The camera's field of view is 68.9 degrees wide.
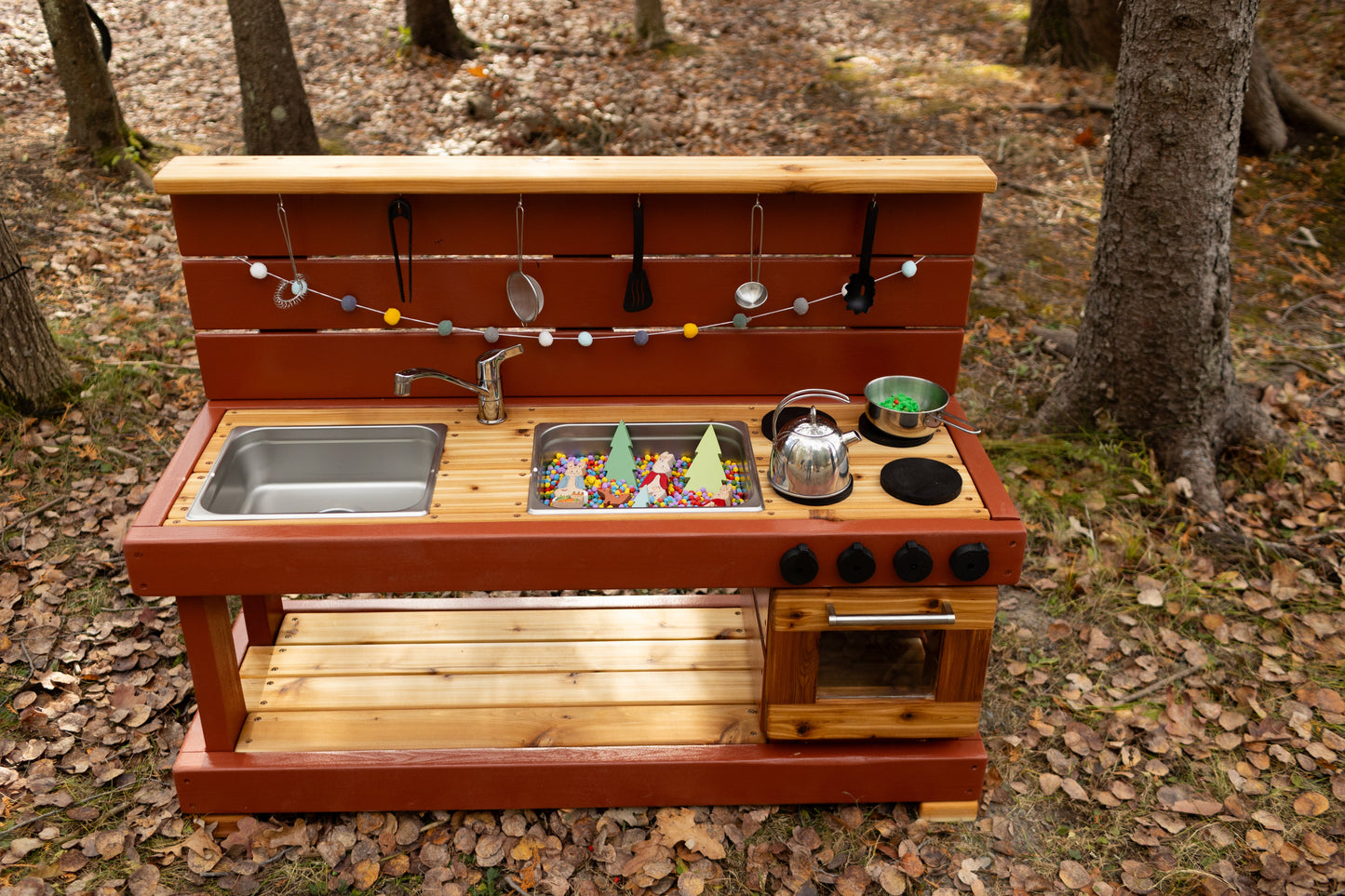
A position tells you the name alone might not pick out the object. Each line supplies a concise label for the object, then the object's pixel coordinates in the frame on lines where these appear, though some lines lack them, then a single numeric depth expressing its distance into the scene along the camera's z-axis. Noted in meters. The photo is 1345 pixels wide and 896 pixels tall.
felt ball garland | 3.15
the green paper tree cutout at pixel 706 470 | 3.04
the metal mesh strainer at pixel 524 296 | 3.21
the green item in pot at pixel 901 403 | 3.28
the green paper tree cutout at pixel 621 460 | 3.11
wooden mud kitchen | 2.77
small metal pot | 3.16
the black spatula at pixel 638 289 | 3.13
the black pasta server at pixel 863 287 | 3.11
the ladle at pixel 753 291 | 3.22
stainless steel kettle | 2.83
